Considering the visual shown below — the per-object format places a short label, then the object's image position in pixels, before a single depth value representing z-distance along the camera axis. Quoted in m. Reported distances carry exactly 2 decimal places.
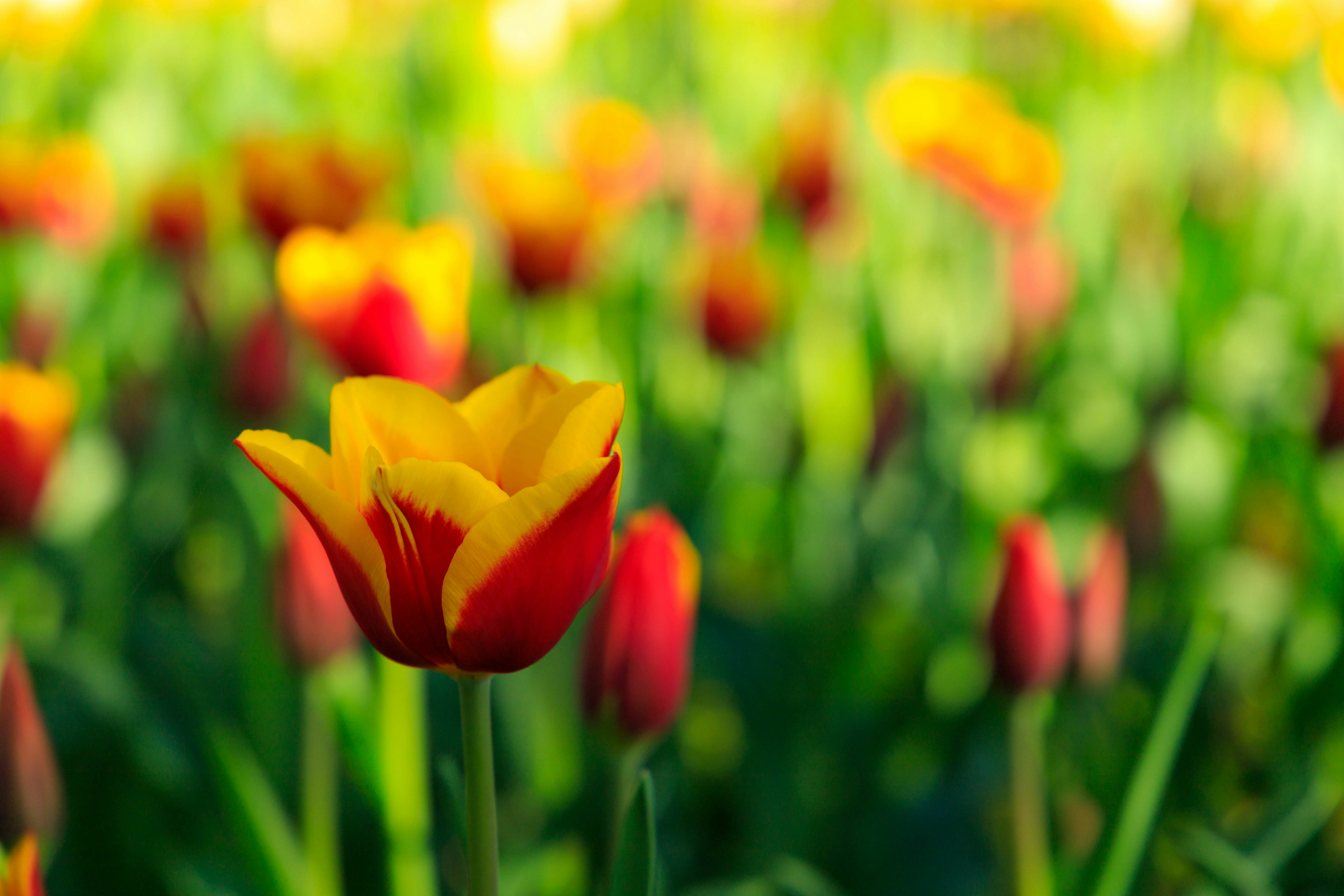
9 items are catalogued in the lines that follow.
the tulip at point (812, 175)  2.10
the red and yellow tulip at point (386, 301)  1.51
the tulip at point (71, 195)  1.88
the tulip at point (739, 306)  1.77
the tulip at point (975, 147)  1.85
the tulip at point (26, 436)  1.56
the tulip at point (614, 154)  2.06
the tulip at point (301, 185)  1.69
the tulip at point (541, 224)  1.70
